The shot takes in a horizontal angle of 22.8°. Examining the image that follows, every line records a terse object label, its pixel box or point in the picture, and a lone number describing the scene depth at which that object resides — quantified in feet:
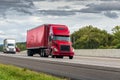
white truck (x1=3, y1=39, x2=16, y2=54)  191.91
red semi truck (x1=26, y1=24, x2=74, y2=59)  106.39
